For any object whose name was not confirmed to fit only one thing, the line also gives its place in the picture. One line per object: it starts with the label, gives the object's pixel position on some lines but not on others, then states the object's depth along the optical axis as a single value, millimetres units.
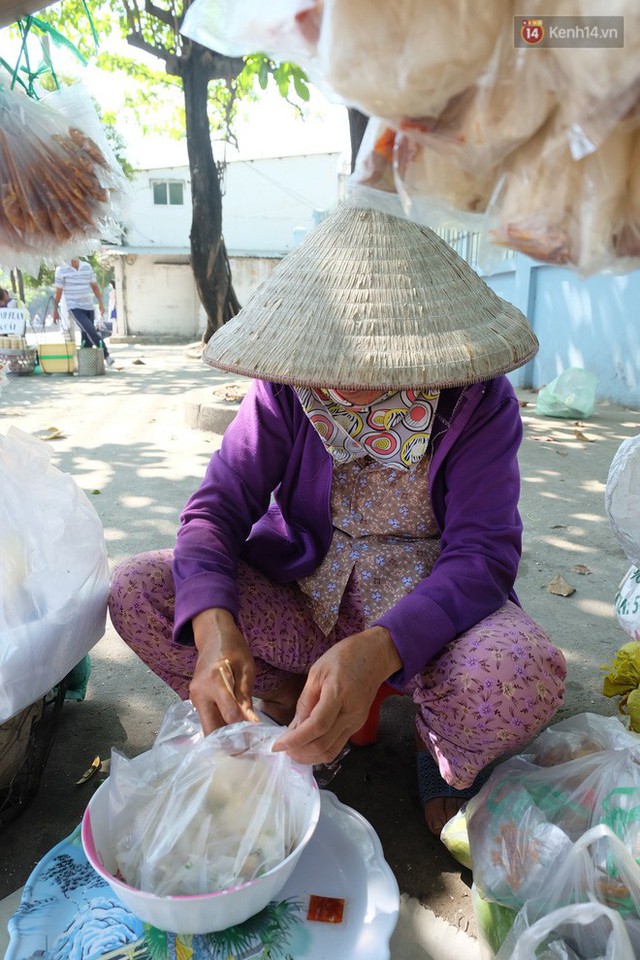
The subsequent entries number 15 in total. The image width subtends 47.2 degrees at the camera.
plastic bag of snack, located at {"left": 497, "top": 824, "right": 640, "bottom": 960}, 996
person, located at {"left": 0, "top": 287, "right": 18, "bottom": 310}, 8764
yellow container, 8938
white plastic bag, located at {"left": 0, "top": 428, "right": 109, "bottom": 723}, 1328
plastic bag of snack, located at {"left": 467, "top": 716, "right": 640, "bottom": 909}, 1154
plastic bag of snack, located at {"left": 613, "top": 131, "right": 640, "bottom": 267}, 550
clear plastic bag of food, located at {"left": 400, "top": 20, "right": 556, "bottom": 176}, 511
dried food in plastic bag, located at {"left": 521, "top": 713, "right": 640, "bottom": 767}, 1345
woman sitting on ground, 1243
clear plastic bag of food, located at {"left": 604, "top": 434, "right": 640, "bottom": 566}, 1687
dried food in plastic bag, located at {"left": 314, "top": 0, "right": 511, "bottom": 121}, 495
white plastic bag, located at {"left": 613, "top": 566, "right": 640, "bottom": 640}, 1687
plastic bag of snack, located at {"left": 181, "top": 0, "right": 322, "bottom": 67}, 534
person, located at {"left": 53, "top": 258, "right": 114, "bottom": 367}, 8430
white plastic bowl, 999
